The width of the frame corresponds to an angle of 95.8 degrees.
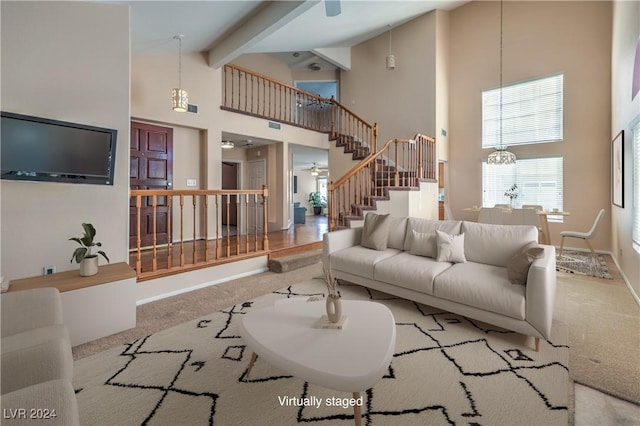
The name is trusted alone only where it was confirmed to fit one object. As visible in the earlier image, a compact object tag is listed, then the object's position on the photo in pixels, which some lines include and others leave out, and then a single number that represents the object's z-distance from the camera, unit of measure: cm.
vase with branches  180
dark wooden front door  491
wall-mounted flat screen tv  230
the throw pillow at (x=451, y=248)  304
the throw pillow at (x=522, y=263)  232
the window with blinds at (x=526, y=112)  607
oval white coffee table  136
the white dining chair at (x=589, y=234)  451
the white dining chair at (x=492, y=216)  499
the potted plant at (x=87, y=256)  247
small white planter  249
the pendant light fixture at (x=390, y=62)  669
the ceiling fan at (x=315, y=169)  1258
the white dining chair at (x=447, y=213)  647
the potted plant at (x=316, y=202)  1398
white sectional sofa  222
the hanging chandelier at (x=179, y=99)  465
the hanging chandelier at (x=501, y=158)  546
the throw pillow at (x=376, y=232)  368
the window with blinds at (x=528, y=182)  611
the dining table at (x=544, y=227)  512
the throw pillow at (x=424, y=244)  323
